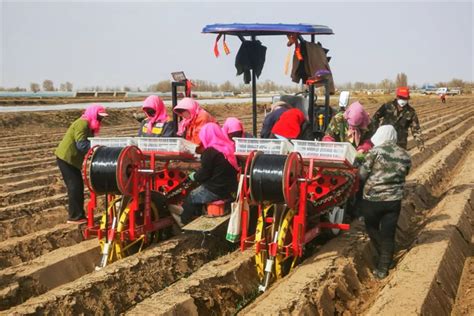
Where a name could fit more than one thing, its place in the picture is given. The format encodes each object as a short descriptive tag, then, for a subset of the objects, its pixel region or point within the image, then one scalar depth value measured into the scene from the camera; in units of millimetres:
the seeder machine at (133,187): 6156
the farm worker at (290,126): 6953
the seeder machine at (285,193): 5461
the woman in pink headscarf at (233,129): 6898
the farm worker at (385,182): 5844
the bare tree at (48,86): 70500
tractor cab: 7094
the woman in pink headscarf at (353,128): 6855
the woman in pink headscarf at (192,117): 7254
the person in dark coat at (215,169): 6598
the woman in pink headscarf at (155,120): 7453
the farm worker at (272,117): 7246
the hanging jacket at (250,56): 7691
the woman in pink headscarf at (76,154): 7516
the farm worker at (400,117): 8414
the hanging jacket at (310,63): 7383
